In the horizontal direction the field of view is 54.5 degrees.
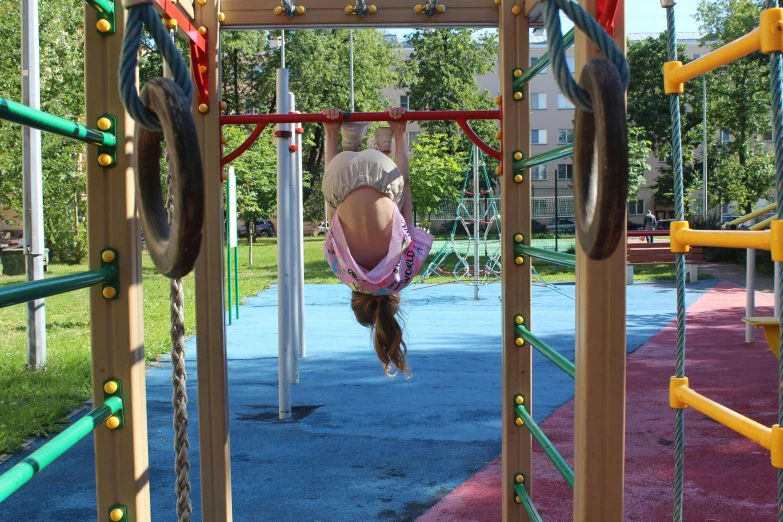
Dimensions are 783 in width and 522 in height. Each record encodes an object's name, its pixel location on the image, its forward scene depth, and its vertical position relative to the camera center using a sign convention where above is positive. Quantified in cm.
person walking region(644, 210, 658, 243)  2881 +19
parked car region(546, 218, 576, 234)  3634 +11
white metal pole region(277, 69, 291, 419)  547 -10
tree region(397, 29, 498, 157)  2917 +616
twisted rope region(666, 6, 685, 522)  194 -15
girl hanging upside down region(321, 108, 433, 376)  343 +6
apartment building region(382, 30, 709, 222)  4084 +573
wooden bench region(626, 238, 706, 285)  1553 -58
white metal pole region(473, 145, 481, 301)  1130 +16
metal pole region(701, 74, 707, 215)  2339 +241
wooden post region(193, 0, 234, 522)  294 -32
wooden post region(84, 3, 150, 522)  181 -14
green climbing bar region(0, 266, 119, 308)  132 -10
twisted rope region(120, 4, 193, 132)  102 +25
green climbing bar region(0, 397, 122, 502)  135 -43
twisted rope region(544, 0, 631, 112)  100 +24
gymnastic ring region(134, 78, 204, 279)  92 +7
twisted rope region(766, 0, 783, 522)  150 +23
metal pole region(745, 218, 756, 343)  743 -59
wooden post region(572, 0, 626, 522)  190 -39
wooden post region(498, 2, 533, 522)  292 -12
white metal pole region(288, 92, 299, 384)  592 -15
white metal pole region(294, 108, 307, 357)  657 -3
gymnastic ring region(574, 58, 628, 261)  92 +8
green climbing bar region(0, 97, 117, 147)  131 +22
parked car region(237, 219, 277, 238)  4172 +19
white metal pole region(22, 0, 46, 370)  653 +41
